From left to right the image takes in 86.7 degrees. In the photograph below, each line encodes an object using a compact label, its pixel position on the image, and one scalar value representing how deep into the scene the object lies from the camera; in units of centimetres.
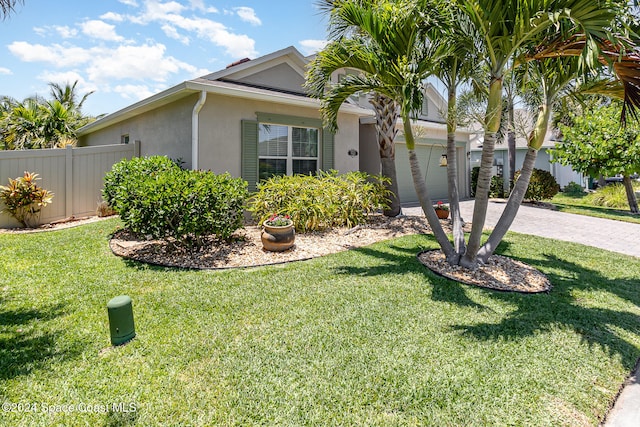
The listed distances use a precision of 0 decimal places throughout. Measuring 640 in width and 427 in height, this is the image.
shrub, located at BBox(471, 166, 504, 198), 1698
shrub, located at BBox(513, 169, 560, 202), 1461
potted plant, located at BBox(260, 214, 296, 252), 648
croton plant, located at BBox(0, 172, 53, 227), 868
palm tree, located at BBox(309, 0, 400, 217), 571
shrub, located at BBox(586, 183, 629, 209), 1521
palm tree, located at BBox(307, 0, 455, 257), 483
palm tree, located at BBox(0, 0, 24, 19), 459
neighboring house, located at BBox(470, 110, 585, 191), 2486
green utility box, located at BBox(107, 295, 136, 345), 320
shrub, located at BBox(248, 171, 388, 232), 786
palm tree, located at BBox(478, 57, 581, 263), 509
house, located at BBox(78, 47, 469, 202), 857
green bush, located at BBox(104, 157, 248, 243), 574
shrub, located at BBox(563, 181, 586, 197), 2139
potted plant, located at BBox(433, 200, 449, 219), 1016
